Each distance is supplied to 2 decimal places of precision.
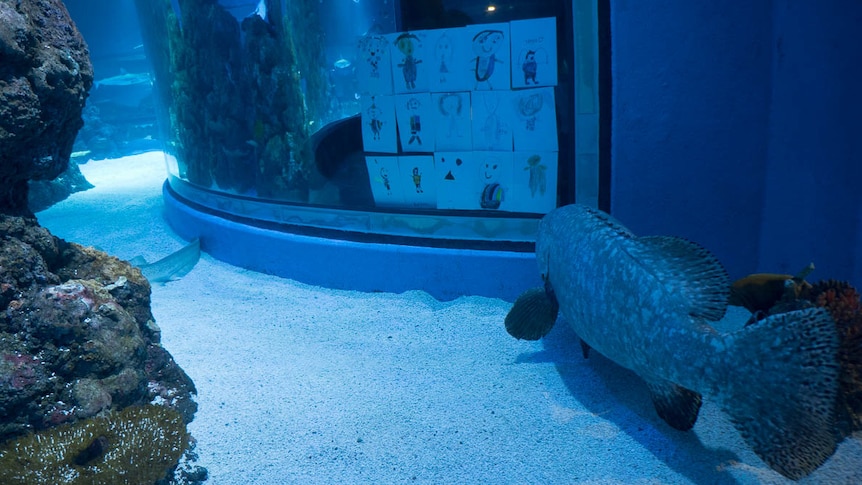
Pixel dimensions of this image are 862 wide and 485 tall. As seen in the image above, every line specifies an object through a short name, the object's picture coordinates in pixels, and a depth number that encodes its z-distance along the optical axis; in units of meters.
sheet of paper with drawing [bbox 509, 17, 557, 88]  4.40
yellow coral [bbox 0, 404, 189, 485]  2.52
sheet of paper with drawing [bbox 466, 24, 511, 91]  4.58
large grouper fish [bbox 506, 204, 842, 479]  2.05
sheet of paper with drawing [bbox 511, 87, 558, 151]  4.59
